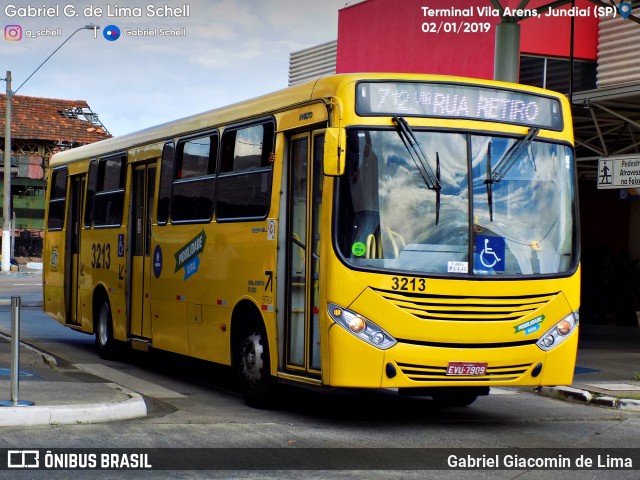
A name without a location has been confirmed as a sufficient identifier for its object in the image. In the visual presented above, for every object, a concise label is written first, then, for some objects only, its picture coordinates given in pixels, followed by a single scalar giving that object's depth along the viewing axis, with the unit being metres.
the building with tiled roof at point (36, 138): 74.38
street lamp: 45.39
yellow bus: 10.09
